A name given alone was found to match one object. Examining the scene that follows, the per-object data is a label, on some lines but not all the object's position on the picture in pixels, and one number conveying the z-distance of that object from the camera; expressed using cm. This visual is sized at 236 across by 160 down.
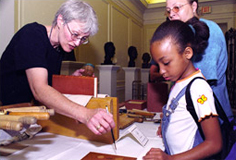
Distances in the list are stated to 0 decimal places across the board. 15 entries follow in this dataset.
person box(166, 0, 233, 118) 113
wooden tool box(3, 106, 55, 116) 73
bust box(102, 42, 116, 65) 383
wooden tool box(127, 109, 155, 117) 179
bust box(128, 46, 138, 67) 510
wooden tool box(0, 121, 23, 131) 57
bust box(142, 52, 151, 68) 567
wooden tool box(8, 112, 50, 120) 65
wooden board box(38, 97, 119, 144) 115
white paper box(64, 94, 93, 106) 117
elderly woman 102
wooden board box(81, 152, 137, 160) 97
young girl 81
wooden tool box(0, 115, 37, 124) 60
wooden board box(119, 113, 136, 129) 144
